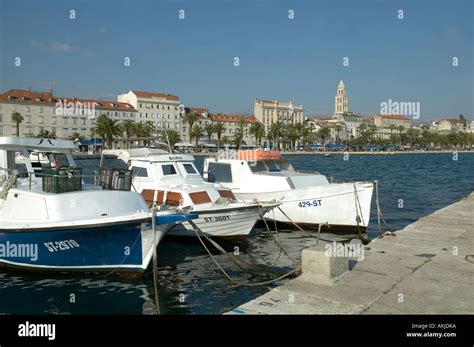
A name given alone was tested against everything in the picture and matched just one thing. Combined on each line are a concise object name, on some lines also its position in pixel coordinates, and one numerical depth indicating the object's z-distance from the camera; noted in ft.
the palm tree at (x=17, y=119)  347.46
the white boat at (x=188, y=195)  55.11
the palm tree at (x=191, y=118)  466.29
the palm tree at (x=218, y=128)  478.22
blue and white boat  41.45
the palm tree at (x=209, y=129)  476.95
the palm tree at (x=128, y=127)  385.11
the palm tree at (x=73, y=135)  380.91
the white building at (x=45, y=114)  371.35
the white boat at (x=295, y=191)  67.05
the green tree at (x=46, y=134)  340.55
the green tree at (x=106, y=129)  359.25
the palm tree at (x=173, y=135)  342.36
